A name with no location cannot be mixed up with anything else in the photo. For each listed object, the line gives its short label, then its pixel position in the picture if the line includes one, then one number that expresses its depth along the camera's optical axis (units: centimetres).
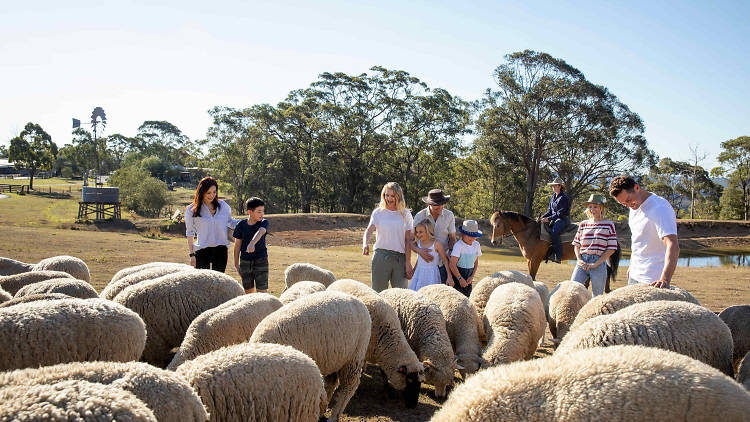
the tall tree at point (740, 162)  5034
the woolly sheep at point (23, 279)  614
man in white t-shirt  500
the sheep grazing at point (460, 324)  500
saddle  1332
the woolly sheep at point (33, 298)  419
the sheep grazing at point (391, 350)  463
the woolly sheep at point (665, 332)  358
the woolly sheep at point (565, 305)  621
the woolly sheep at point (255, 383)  296
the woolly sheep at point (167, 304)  497
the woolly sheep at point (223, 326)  412
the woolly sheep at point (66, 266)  765
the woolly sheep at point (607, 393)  218
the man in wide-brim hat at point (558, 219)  1313
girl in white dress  736
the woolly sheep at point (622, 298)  455
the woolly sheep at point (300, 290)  563
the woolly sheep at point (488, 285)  664
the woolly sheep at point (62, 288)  518
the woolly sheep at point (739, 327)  463
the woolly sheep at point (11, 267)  786
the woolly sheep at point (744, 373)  361
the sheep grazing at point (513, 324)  509
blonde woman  683
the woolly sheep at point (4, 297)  508
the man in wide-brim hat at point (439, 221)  732
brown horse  1338
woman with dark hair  697
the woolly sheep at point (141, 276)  568
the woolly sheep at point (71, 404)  182
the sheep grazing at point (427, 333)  482
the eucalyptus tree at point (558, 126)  3812
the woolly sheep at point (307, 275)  820
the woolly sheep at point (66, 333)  333
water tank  3328
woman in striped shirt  696
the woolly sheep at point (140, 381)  226
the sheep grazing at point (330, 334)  407
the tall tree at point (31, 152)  6206
